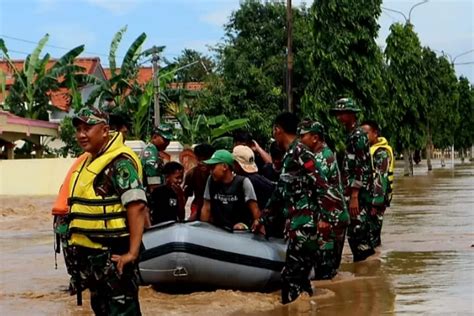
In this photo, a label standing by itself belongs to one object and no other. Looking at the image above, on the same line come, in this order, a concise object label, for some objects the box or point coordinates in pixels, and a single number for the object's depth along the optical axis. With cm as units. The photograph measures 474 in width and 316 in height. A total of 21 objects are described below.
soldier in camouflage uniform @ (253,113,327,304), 743
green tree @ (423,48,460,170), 4191
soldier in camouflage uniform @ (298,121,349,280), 755
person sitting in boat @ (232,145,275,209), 859
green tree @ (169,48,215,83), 5335
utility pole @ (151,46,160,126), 2806
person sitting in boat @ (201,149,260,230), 808
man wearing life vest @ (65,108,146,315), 495
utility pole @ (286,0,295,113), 2673
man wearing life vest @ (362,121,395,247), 1011
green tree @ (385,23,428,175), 3594
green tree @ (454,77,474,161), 6125
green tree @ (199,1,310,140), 3538
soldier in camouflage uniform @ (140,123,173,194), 842
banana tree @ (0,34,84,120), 3388
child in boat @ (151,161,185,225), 852
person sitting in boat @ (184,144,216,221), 896
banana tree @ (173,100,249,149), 3195
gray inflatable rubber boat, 761
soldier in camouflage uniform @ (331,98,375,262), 914
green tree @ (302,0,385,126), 2783
